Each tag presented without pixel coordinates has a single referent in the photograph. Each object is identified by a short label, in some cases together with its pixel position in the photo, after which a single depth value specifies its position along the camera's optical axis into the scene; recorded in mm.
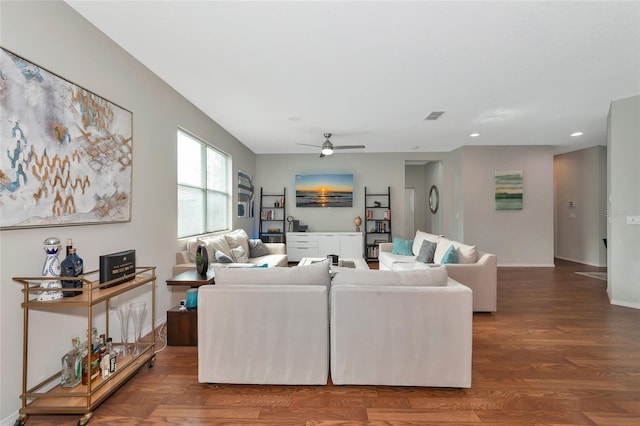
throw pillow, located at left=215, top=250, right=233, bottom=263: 4160
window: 4363
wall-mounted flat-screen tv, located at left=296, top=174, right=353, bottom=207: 7910
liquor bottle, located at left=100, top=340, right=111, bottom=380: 2172
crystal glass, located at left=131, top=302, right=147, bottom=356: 2433
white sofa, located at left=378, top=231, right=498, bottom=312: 3969
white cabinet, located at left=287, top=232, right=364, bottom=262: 7477
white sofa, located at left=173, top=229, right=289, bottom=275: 3945
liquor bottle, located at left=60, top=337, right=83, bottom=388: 2150
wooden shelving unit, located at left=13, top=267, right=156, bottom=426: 1868
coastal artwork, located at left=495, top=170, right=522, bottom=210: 7191
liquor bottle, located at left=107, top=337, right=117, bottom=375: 2224
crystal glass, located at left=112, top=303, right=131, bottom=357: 2398
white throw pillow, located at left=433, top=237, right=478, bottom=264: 4123
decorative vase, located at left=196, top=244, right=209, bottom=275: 3272
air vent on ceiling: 4758
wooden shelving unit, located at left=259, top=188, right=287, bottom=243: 7859
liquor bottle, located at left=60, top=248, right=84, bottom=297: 2020
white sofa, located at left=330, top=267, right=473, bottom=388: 2215
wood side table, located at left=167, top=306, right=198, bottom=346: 3080
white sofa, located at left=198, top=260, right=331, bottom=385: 2258
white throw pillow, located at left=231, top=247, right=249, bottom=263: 4824
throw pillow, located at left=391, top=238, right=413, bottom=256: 5723
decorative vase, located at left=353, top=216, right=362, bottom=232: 7729
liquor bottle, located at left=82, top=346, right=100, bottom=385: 1958
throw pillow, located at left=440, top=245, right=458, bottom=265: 4148
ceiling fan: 5668
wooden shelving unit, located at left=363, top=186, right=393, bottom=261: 7801
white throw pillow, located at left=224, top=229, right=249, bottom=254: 5080
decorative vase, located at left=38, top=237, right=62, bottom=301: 1949
